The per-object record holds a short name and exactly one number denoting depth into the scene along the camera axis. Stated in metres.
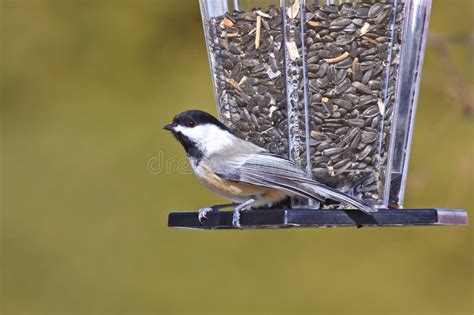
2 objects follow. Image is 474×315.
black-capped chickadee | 4.66
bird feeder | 4.87
